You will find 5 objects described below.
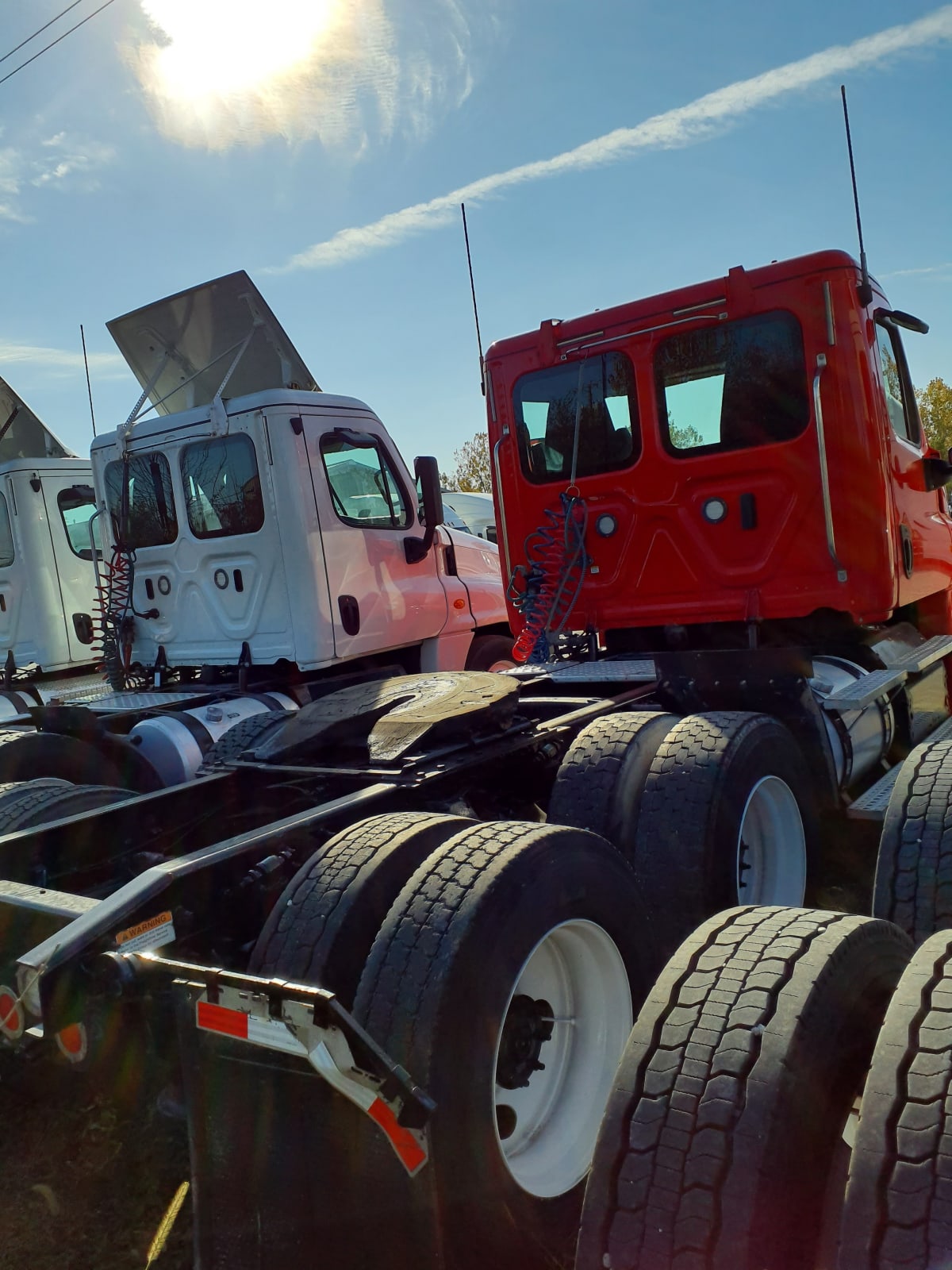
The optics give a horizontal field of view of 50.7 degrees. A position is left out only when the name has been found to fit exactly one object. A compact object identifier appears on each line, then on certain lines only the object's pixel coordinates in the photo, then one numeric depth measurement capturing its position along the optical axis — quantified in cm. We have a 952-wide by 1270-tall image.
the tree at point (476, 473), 5741
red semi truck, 204
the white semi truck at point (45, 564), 803
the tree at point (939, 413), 4912
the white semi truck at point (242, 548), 601
